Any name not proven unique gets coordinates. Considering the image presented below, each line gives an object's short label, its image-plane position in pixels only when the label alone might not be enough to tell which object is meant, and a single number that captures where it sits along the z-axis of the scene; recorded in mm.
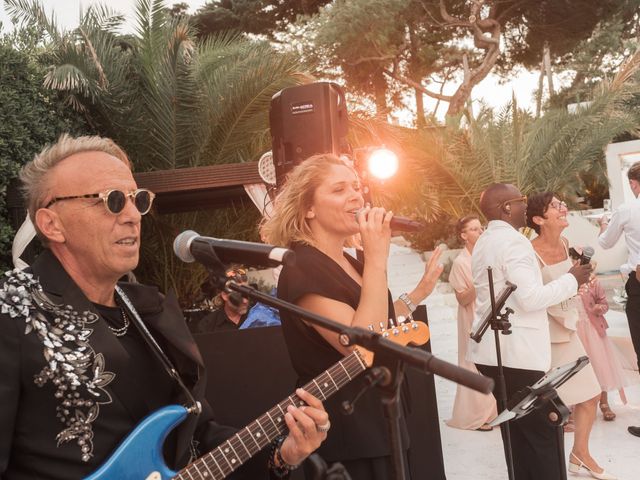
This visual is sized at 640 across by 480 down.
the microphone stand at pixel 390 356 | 1505
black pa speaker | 5020
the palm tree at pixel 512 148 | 12922
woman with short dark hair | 4691
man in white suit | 3854
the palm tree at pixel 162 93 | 8648
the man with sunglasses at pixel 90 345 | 1838
